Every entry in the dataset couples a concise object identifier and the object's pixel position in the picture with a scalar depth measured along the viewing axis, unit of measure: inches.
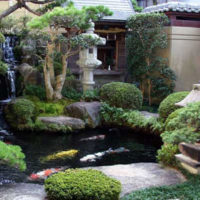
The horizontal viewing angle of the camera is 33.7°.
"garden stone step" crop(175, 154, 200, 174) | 238.3
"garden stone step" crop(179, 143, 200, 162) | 236.5
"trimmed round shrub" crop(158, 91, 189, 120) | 430.0
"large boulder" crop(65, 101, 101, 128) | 500.4
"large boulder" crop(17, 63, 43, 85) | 570.9
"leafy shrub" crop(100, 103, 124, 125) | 506.9
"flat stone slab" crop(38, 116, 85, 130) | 476.7
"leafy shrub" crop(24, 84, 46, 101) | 546.3
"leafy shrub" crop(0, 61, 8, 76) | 462.3
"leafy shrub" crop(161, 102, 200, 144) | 241.0
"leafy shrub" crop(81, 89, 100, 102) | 551.0
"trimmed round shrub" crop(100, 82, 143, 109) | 513.6
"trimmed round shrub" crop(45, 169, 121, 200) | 205.6
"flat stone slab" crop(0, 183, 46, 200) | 219.6
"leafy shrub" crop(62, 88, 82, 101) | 563.8
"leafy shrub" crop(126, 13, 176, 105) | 587.5
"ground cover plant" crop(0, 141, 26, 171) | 225.8
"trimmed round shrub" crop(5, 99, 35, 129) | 470.9
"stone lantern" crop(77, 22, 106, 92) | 573.9
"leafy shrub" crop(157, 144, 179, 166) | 295.4
